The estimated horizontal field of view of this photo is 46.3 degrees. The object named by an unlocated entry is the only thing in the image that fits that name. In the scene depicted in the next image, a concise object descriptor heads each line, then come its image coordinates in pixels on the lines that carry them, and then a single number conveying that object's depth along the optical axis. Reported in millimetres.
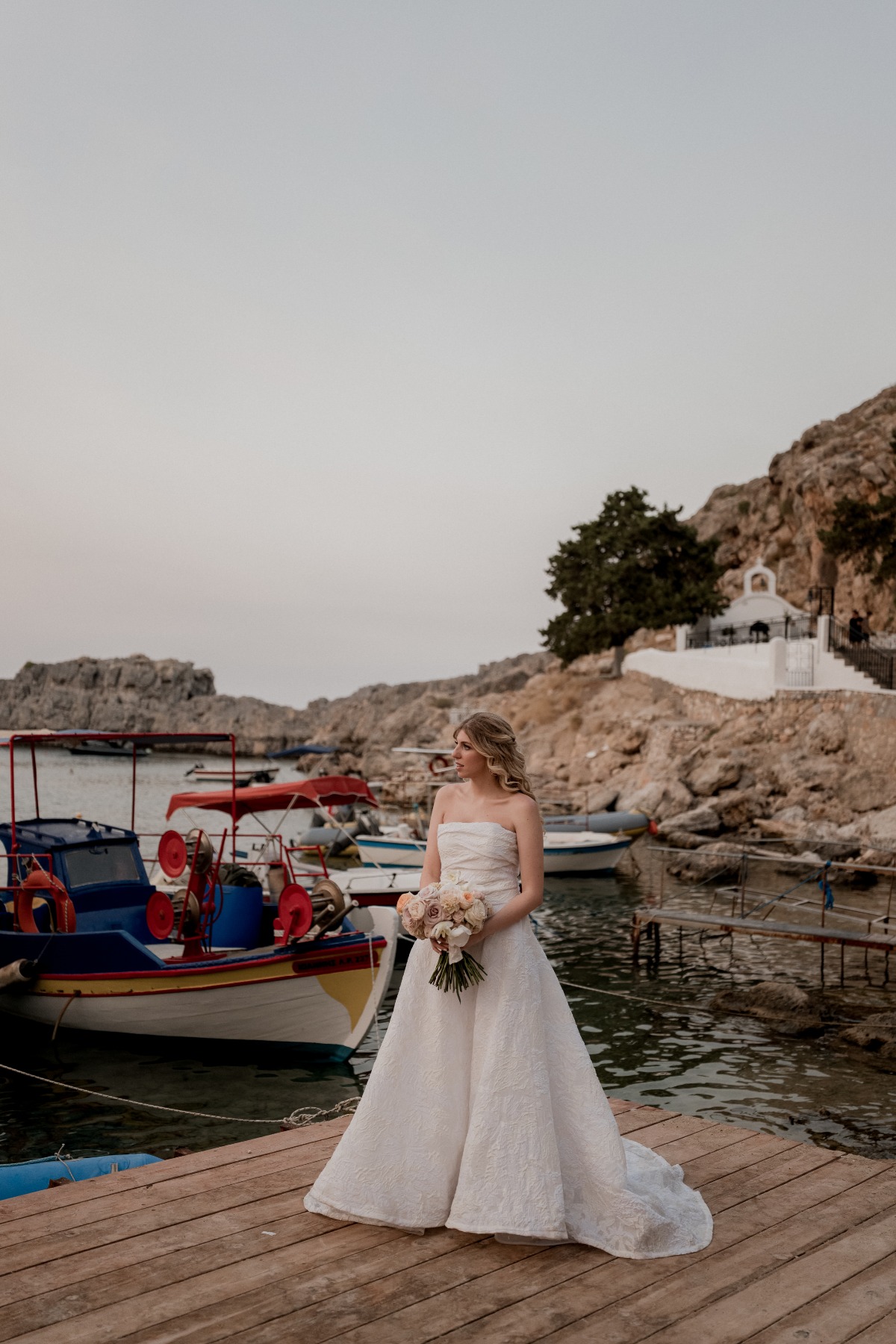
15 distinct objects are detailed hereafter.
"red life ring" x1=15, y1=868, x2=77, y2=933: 14242
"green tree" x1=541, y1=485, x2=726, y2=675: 57031
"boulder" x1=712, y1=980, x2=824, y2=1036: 14086
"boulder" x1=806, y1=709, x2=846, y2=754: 35062
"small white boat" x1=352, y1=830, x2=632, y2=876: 29047
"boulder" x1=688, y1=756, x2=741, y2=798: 36781
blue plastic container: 15586
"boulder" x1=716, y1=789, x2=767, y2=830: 33906
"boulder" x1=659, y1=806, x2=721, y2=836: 33531
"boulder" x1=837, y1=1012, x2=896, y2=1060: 12992
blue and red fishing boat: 13422
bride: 4633
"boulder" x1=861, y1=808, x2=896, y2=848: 27375
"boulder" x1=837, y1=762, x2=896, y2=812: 32469
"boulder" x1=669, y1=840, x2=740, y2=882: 26391
